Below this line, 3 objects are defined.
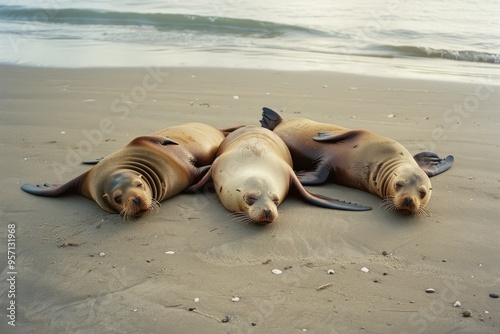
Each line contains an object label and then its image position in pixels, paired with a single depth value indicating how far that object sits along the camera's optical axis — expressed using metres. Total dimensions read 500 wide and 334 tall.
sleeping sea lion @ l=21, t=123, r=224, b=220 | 4.80
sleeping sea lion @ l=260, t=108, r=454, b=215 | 5.16
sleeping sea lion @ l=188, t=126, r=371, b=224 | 4.79
